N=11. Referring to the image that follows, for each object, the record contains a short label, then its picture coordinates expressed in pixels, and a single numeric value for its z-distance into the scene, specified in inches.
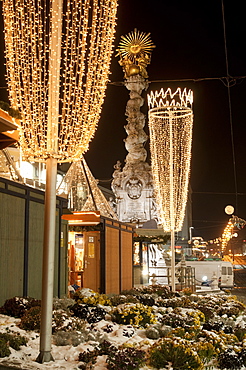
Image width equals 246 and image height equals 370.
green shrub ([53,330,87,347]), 369.6
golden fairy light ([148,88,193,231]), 854.5
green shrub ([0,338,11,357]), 325.4
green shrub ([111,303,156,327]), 464.1
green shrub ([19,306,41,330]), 398.3
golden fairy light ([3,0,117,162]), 353.1
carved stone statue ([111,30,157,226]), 2101.4
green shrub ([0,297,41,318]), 444.5
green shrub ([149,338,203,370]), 341.4
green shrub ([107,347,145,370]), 322.7
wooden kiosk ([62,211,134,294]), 804.6
